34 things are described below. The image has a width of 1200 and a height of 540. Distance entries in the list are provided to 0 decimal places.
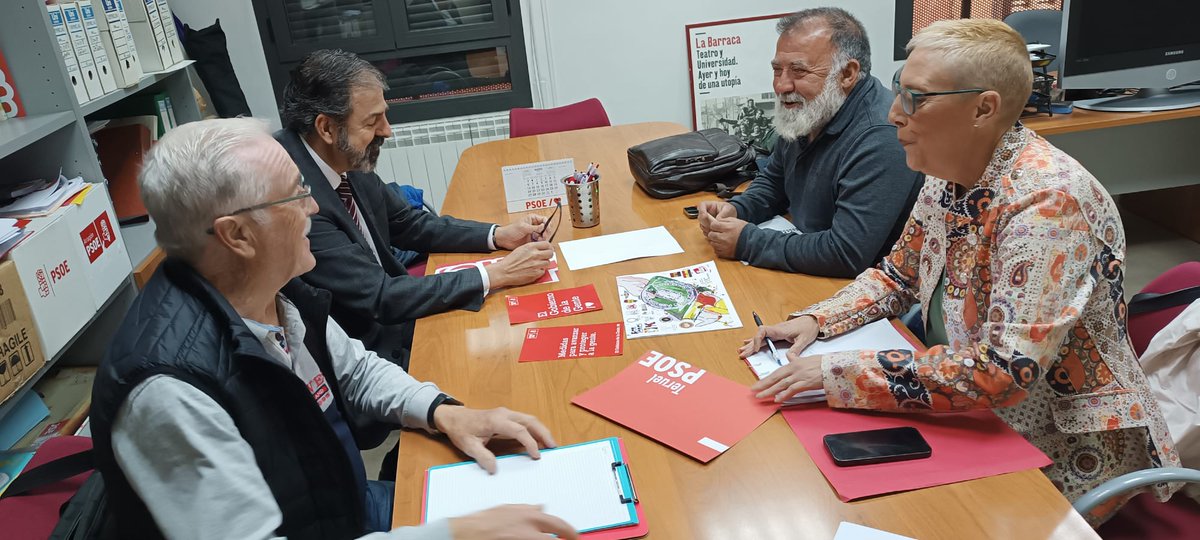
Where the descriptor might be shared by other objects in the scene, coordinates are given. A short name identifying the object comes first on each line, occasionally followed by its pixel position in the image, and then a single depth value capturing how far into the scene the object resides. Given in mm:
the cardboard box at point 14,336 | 1798
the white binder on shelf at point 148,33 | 3020
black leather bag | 2461
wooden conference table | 1048
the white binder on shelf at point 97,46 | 2523
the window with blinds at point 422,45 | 3949
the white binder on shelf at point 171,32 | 3230
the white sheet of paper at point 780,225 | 2212
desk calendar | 2500
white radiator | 4152
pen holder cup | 2223
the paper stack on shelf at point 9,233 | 1838
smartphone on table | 1151
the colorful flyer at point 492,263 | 1950
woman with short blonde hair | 1176
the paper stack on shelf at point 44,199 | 2066
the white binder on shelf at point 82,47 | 2413
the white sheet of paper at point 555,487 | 1113
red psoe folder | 1259
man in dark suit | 1849
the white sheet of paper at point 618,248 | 2027
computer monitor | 3111
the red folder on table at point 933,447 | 1111
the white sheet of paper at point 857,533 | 1013
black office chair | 3516
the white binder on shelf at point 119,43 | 2676
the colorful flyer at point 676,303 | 1636
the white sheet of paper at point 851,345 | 1458
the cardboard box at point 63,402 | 2090
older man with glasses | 1015
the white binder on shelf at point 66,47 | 2312
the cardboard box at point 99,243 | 2199
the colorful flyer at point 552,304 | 1749
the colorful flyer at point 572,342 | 1562
